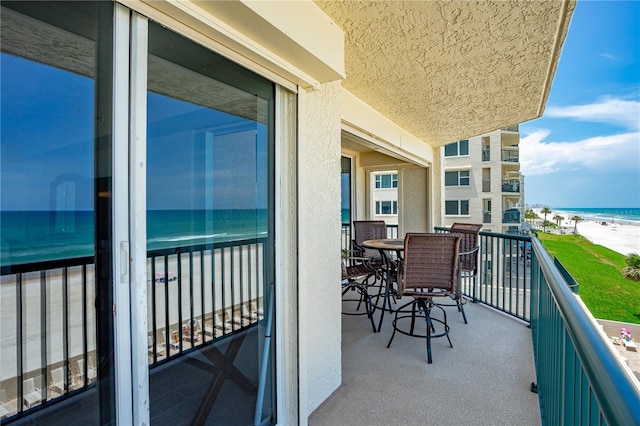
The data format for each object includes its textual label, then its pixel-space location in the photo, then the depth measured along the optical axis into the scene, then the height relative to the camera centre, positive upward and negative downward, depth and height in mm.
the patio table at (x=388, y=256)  3427 -512
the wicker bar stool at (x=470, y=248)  3869 -456
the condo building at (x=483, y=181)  18797 +1853
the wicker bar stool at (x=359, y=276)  3692 -787
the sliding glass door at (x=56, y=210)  867 +8
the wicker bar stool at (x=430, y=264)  2812 -476
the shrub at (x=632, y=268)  15748 -2927
